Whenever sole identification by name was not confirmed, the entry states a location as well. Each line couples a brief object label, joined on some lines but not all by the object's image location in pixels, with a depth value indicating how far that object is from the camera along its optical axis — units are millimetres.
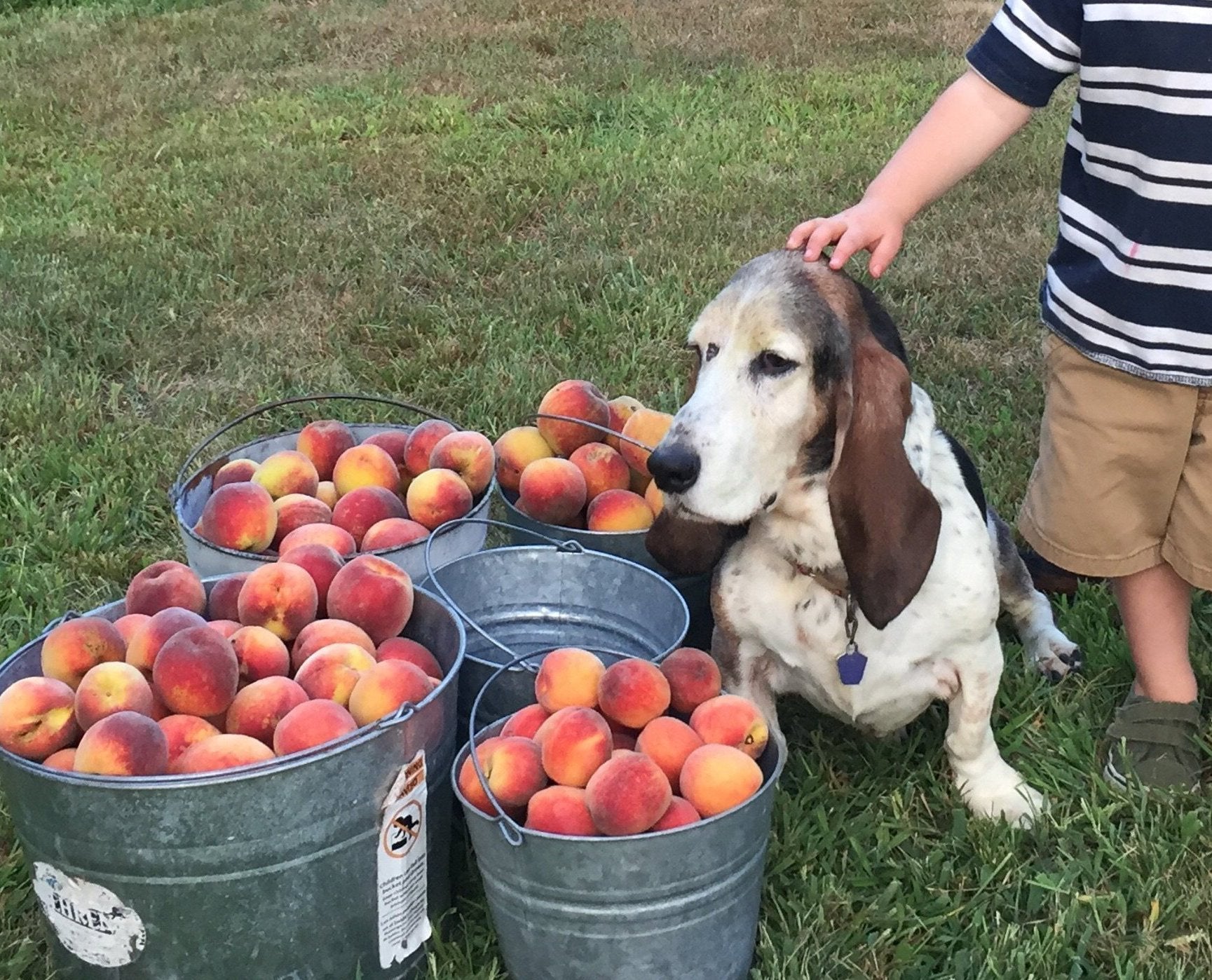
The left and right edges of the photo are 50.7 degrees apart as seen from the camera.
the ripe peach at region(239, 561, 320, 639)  2100
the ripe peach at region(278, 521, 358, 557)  2396
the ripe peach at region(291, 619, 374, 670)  2047
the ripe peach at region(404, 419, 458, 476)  2793
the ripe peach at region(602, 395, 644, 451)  3008
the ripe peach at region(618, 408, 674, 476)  2857
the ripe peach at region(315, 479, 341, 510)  2699
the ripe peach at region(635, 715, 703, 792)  1881
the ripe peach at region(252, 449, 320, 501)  2648
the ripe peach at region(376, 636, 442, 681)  2064
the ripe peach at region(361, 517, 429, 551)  2471
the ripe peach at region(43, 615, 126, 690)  1927
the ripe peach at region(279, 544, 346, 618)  2203
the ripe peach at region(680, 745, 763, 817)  1799
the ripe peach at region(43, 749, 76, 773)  1781
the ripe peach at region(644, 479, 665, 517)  2791
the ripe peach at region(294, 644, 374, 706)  1929
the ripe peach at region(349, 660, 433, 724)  1863
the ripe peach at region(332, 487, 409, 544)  2578
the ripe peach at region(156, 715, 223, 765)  1840
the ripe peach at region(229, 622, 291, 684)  2006
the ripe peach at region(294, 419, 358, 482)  2801
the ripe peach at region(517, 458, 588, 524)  2713
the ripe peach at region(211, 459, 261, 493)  2664
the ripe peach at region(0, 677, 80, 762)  1795
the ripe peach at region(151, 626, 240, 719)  1862
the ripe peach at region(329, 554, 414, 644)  2105
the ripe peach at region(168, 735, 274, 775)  1761
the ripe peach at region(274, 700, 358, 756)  1800
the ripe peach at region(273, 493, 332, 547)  2525
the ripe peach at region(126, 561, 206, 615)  2119
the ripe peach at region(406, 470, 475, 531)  2578
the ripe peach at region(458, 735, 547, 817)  1829
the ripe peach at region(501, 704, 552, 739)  1966
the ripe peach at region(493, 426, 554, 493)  2918
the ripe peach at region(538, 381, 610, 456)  2918
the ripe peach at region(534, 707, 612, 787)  1816
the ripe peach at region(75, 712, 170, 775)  1718
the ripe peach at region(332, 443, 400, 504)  2730
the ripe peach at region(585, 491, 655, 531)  2730
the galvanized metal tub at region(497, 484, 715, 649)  2656
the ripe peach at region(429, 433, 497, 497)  2686
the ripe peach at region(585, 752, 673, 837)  1718
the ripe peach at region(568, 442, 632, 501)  2820
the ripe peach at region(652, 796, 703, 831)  1760
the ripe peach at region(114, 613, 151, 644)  2031
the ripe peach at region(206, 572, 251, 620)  2182
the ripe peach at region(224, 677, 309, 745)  1886
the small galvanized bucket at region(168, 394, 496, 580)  2406
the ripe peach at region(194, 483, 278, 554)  2420
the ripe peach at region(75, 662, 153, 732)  1830
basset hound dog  2043
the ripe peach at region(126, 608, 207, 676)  1952
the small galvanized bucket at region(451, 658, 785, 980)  1721
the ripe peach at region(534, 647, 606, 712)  1966
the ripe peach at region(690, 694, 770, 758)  1924
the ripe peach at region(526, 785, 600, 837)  1761
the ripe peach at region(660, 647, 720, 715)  2025
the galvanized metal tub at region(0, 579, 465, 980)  1652
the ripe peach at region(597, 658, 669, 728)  1931
